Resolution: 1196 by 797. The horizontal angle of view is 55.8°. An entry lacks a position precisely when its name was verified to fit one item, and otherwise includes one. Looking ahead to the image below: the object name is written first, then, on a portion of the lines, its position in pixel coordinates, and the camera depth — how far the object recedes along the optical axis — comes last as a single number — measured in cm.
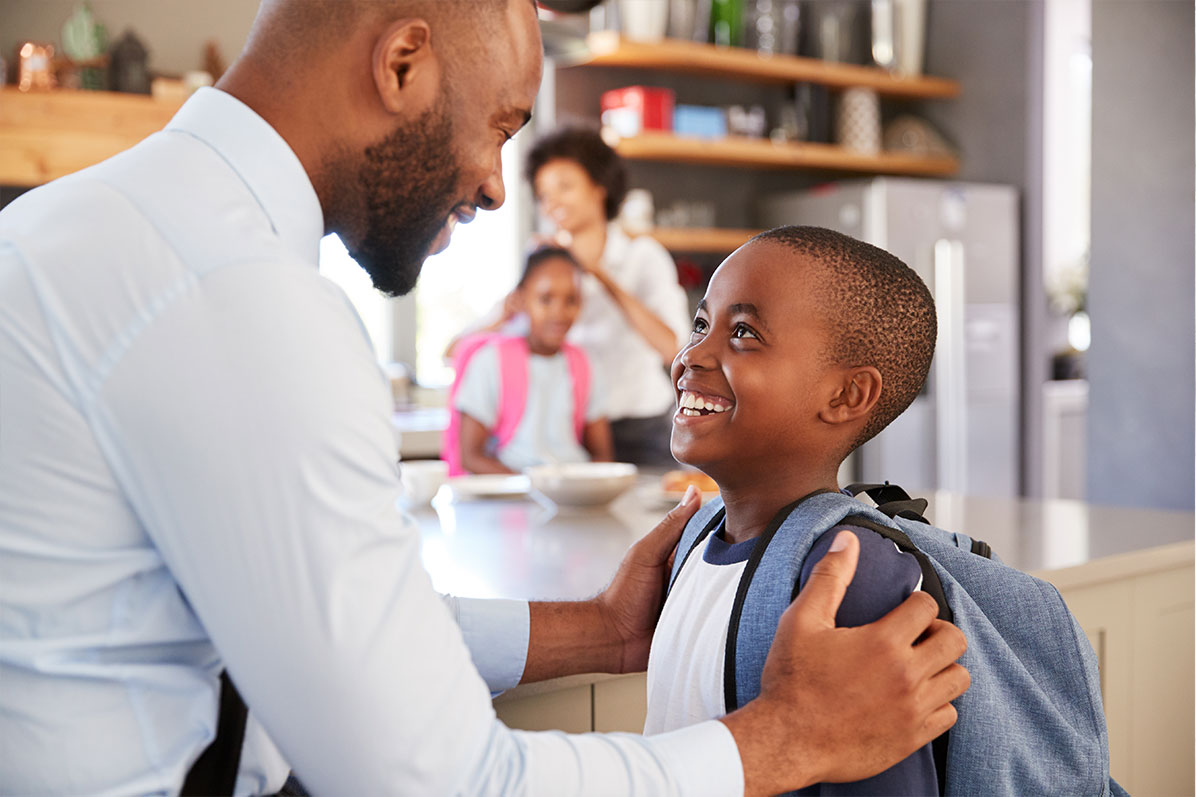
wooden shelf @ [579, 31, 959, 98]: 441
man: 69
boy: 100
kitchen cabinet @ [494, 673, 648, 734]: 116
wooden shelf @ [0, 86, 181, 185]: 365
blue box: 464
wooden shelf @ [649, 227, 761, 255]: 454
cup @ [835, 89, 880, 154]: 514
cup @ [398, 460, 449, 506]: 199
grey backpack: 91
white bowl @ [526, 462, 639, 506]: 193
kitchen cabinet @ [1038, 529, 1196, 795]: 148
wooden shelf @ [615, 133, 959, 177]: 446
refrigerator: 482
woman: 325
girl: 296
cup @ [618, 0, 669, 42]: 440
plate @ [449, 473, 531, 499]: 214
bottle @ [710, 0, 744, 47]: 477
